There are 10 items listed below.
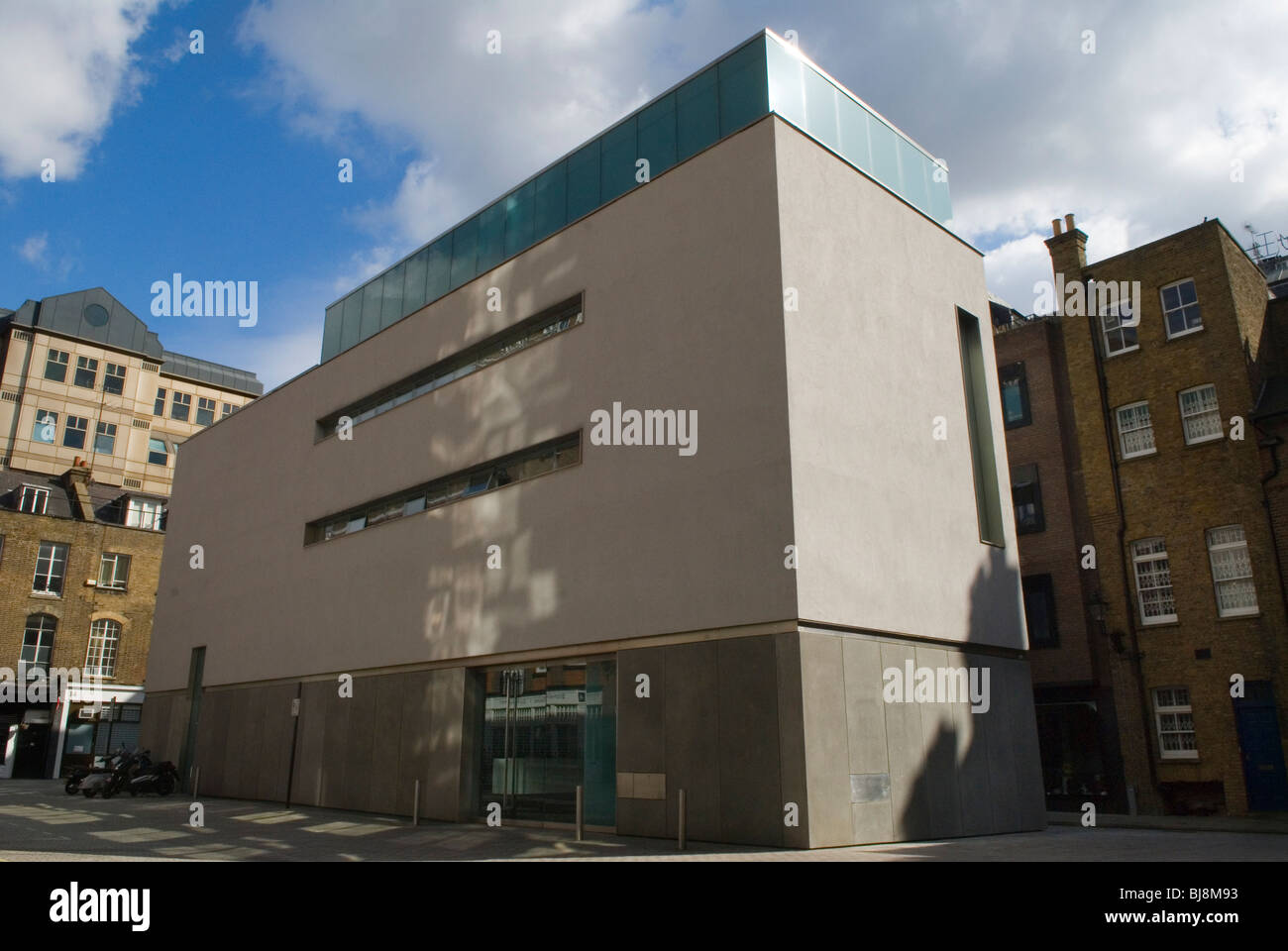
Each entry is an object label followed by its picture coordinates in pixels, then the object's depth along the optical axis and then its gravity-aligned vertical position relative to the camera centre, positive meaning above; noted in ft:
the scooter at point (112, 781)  88.53 -5.46
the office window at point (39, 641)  140.56 +12.47
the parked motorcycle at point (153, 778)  91.81 -5.41
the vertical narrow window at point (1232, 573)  82.64 +13.18
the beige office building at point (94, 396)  172.04 +64.50
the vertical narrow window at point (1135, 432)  92.99 +28.91
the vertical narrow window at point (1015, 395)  107.76 +37.70
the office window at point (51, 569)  144.46 +24.11
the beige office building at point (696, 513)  51.03 +13.65
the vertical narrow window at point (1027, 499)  104.01 +24.83
